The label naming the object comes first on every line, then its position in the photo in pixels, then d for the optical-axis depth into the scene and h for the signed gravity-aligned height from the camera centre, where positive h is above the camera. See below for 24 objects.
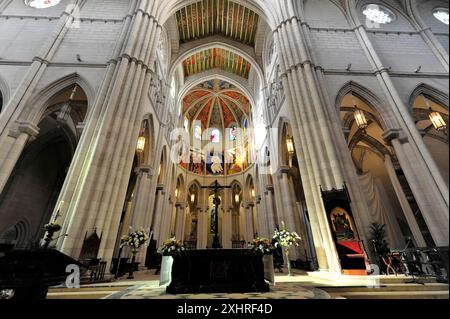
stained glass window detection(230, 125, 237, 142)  24.88 +14.17
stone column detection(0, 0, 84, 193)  7.36 +5.52
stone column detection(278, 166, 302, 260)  10.49 +2.69
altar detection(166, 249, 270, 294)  3.79 -0.19
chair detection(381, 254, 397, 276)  5.98 -0.06
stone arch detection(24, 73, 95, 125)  8.23 +6.53
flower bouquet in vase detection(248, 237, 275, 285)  4.38 +0.18
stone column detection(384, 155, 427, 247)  8.85 +2.23
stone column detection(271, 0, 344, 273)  7.02 +4.66
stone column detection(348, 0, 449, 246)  6.84 +4.48
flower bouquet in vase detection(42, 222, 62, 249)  4.90 +0.78
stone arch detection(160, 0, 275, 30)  12.27 +14.77
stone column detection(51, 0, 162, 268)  6.63 +3.67
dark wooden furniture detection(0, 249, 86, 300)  1.81 -0.06
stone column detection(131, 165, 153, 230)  10.56 +3.17
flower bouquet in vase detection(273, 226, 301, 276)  6.41 +0.67
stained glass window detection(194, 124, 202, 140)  24.69 +14.37
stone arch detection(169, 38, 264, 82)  16.98 +16.44
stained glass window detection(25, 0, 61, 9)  10.86 +12.64
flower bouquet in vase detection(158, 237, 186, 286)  4.22 +0.17
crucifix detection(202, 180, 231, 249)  5.24 +0.59
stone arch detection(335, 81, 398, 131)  8.56 +6.41
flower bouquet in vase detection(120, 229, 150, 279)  6.95 +0.73
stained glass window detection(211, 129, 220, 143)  25.23 +14.12
